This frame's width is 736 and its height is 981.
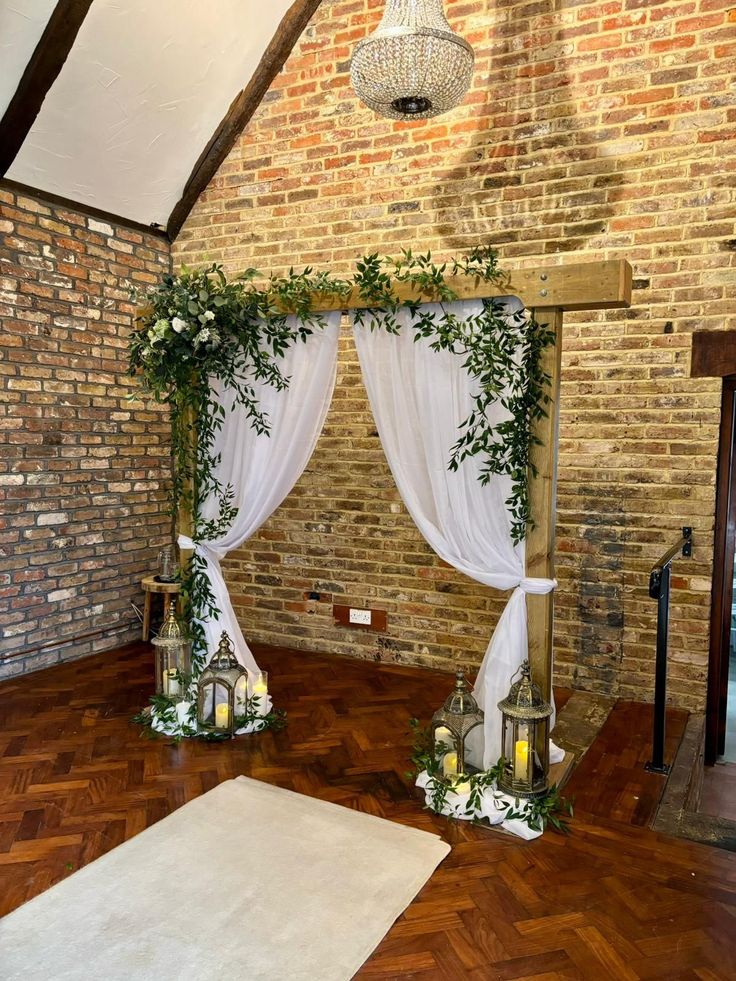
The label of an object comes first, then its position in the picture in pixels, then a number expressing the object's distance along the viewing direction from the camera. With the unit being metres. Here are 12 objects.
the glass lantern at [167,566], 4.51
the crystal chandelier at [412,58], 2.66
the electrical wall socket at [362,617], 4.46
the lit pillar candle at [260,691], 3.38
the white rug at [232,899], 1.90
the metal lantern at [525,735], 2.63
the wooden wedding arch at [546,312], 2.52
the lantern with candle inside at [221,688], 3.22
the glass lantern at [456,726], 2.75
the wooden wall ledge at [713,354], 3.43
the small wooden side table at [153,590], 4.37
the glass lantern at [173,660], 3.42
